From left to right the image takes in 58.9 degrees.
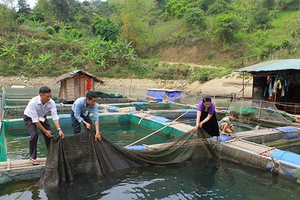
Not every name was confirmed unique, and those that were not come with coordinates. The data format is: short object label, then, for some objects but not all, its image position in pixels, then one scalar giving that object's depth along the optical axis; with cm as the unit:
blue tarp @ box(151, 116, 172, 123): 1021
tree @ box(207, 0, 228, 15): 4575
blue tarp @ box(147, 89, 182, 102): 1878
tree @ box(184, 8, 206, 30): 4041
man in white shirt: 480
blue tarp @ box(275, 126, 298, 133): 900
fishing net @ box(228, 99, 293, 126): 1082
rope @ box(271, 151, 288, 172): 599
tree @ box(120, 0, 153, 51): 4144
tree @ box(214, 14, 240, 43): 3394
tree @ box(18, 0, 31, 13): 4762
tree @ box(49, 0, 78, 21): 4762
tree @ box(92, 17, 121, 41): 4053
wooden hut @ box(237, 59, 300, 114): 1269
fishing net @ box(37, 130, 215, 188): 488
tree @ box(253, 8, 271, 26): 3884
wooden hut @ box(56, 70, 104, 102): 1606
